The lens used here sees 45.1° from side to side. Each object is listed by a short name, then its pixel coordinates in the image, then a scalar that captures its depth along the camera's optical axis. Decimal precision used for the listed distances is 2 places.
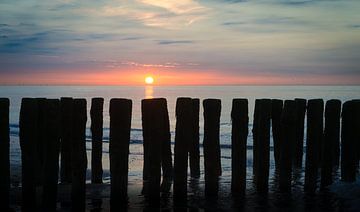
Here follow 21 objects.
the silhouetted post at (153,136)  6.55
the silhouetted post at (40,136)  6.61
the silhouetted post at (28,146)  6.46
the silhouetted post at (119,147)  6.37
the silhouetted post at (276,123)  8.26
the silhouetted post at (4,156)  6.25
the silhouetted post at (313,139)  7.54
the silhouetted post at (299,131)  8.23
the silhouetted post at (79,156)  6.41
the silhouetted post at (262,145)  7.32
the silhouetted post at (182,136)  6.84
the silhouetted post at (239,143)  7.16
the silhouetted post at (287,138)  7.38
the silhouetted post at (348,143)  7.80
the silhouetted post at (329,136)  7.73
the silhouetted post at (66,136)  6.75
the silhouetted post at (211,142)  7.14
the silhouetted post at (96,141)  8.95
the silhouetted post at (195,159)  9.19
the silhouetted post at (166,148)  6.71
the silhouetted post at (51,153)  6.49
